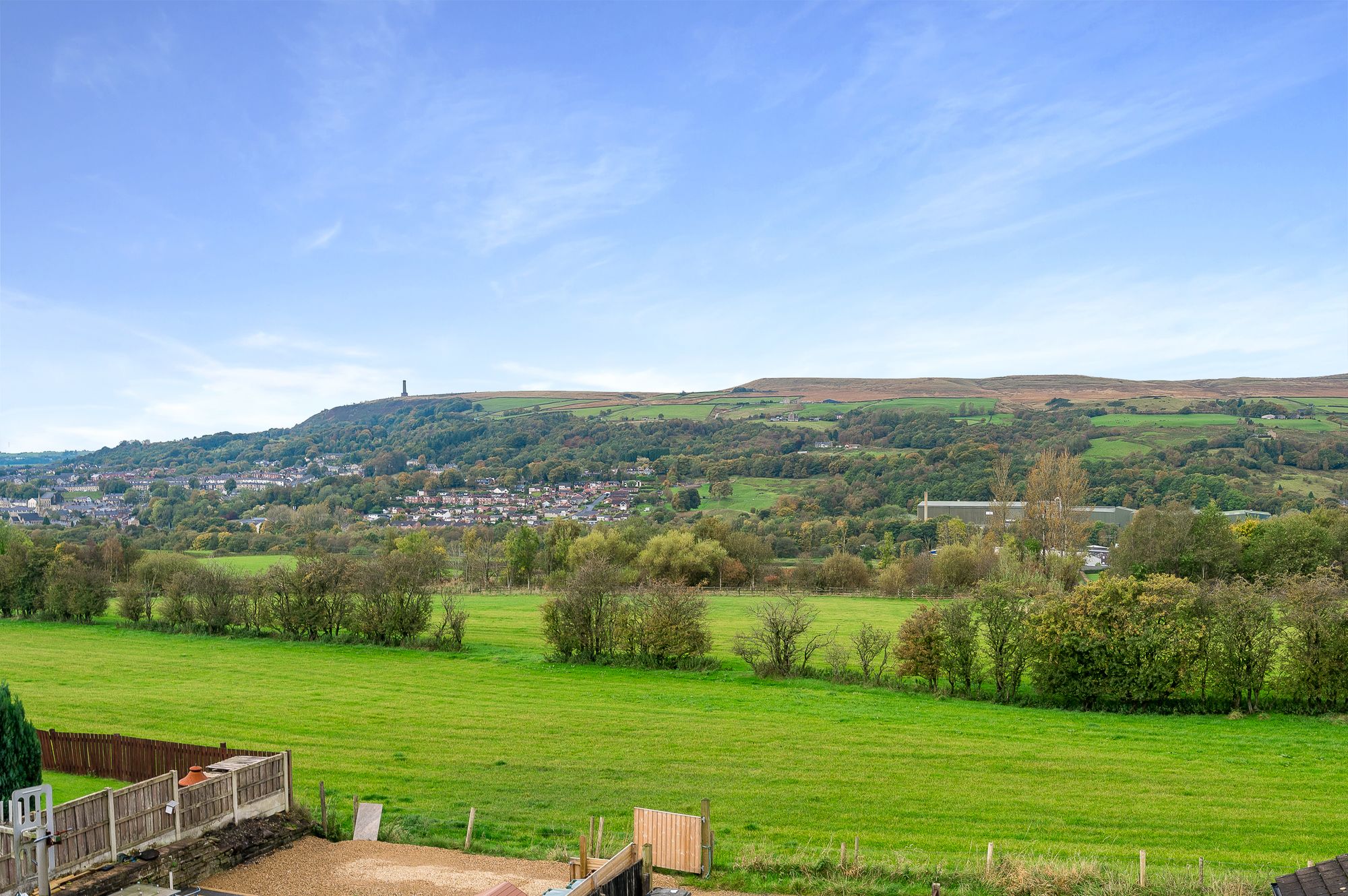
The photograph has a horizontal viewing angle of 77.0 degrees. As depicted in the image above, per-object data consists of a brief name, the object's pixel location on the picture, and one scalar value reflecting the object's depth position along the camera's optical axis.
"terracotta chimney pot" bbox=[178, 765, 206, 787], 18.62
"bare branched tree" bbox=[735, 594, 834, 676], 41.19
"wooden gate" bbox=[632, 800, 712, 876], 17.39
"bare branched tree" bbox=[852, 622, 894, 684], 39.91
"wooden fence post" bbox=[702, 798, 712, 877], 17.34
